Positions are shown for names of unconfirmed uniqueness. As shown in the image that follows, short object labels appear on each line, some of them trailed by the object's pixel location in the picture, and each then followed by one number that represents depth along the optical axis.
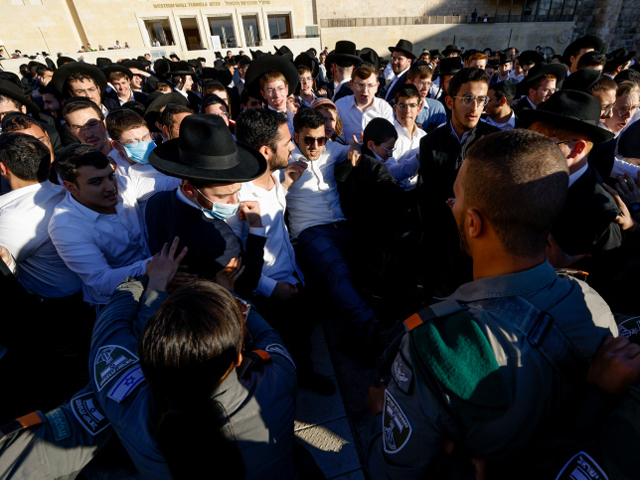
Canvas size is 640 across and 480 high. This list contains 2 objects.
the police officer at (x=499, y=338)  0.99
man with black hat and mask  2.04
